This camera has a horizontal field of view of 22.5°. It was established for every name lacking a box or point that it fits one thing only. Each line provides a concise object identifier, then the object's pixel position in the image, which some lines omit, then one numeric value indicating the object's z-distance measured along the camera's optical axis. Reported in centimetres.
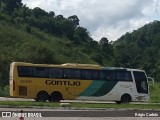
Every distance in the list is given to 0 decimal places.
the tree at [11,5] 11512
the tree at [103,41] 13115
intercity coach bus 2827
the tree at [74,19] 13850
